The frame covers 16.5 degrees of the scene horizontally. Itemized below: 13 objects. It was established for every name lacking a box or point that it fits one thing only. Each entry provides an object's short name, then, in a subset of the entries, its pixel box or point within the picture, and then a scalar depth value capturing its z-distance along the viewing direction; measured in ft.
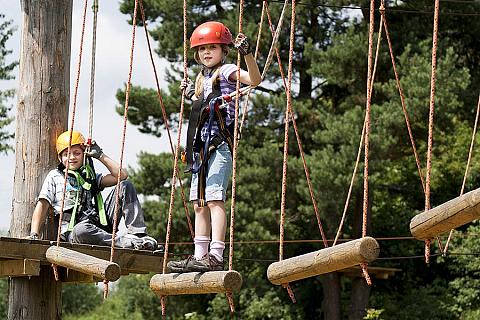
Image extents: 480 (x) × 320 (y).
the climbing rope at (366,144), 22.38
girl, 26.39
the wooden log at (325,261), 21.79
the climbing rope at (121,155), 27.95
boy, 31.40
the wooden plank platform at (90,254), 29.18
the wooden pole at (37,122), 31.74
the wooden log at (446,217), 21.23
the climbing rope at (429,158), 22.79
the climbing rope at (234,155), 24.04
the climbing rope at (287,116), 24.27
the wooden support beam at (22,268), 29.84
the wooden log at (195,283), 23.60
